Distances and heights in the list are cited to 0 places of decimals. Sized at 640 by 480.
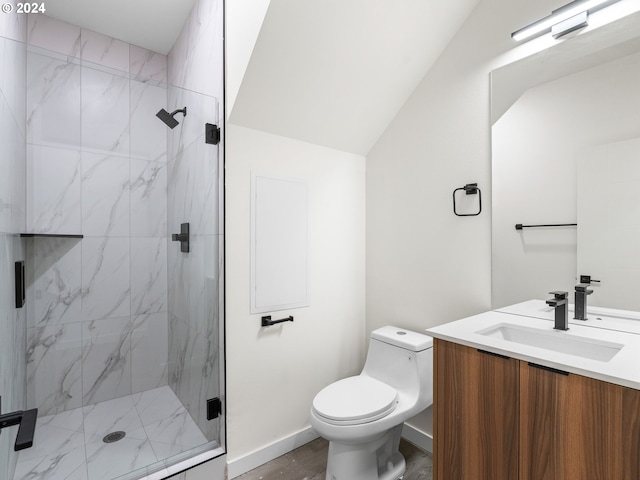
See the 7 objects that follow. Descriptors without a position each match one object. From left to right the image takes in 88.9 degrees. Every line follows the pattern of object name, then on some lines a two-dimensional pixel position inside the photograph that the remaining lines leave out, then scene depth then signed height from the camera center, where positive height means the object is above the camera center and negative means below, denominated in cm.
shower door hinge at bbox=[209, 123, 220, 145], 183 +60
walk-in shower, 154 -17
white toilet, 149 -81
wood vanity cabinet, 88 -58
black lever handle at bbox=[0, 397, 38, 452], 74 -43
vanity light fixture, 137 +97
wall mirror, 130 +32
